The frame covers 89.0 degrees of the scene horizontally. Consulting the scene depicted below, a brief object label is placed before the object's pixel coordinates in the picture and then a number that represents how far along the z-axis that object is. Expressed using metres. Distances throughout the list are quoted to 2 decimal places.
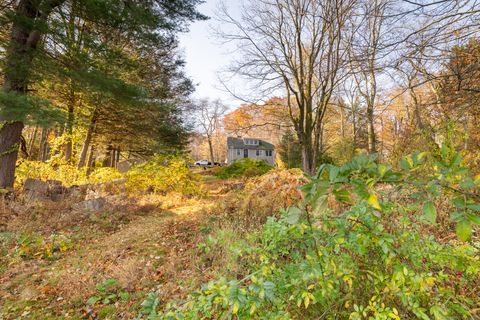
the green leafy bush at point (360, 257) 0.78
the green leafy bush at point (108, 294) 2.72
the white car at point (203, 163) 37.32
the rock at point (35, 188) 6.12
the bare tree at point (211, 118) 32.84
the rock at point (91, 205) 5.94
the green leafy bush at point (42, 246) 3.90
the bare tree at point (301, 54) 7.05
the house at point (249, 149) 38.56
